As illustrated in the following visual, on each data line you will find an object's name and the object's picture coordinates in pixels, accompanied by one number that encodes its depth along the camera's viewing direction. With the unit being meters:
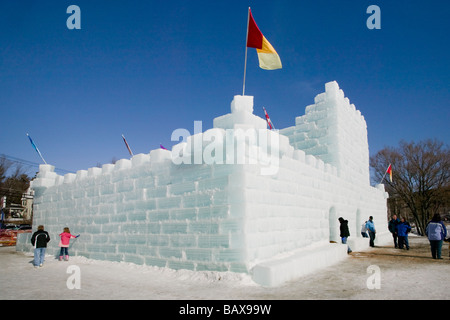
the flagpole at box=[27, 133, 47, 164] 14.49
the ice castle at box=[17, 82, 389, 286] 7.36
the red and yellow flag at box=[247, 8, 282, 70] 8.57
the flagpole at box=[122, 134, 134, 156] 14.66
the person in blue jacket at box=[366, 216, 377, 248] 15.00
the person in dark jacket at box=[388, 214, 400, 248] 14.47
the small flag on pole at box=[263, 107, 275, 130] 14.37
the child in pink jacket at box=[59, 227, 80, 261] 11.27
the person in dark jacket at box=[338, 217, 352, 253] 12.19
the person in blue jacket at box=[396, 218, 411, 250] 13.79
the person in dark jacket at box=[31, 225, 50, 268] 10.04
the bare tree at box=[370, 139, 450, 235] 31.86
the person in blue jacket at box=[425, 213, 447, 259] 10.77
